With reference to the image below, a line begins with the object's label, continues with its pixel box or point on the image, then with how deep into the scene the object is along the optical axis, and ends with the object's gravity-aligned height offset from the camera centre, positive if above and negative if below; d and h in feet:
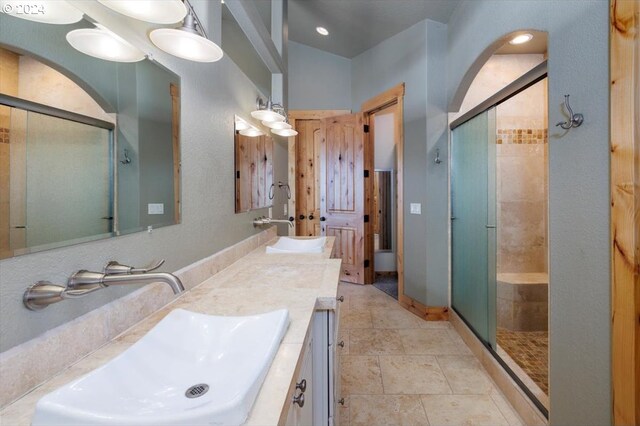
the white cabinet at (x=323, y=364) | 3.92 -1.97
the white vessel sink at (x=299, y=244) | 8.02 -0.91
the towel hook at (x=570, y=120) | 4.17 +1.21
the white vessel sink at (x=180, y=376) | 1.72 -1.23
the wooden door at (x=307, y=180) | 14.92 +1.41
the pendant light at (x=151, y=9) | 2.73 +1.81
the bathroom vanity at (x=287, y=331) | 2.06 -1.20
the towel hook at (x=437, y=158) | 10.05 +1.64
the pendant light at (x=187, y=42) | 3.30 +1.84
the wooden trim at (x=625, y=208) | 3.37 +0.00
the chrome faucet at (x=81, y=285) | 2.32 -0.62
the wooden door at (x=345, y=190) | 13.92 +0.86
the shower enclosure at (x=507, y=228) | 7.46 -0.60
